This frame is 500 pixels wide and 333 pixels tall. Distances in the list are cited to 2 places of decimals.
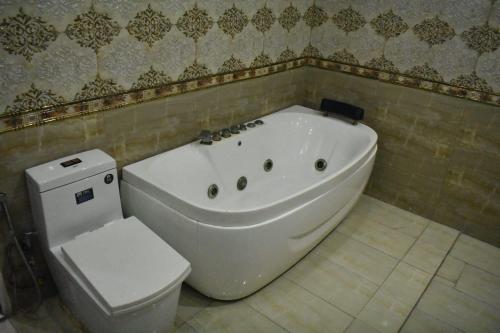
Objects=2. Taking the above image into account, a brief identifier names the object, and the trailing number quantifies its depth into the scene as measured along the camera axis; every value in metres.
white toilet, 1.43
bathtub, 1.76
